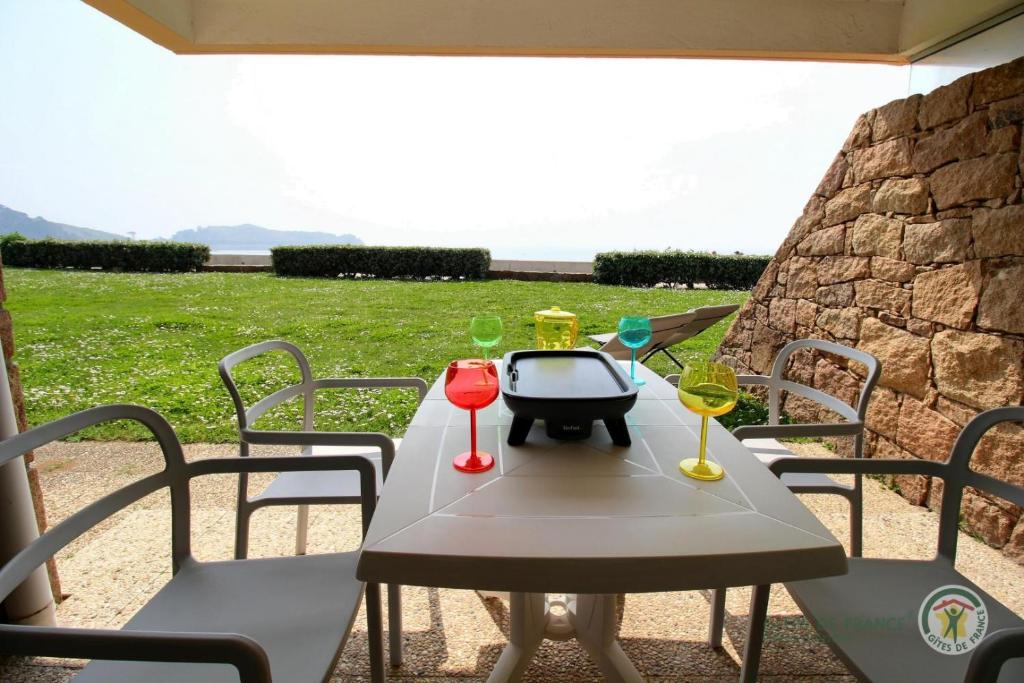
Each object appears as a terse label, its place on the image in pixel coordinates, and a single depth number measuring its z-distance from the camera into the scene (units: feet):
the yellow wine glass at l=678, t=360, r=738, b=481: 3.42
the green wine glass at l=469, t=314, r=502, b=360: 5.79
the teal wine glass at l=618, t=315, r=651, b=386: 5.75
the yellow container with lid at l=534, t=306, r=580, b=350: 5.92
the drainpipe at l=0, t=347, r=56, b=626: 4.91
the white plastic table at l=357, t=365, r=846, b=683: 2.47
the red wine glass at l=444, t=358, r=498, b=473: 3.44
